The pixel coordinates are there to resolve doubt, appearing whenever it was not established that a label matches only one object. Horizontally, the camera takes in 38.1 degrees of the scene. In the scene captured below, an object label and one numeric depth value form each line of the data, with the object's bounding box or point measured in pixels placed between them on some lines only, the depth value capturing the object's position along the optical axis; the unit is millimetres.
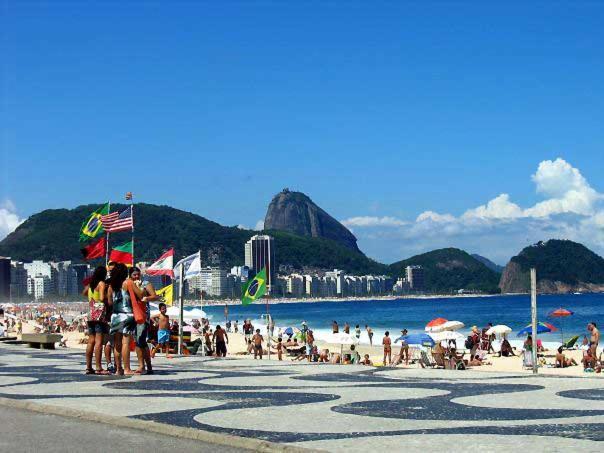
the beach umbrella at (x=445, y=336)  33625
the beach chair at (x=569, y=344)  34250
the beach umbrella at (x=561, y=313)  39038
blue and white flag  26297
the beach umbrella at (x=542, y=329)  33056
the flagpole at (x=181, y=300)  23125
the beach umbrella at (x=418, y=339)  31766
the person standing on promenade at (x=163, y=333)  22562
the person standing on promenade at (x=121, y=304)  13039
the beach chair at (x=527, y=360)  28672
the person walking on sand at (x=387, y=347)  31844
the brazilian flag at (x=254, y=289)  27781
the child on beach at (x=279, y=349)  31097
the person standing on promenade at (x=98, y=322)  13164
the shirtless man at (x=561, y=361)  29172
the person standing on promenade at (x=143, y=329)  13195
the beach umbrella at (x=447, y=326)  35462
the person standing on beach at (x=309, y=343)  32988
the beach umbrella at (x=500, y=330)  38625
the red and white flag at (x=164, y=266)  27536
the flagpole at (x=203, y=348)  27550
